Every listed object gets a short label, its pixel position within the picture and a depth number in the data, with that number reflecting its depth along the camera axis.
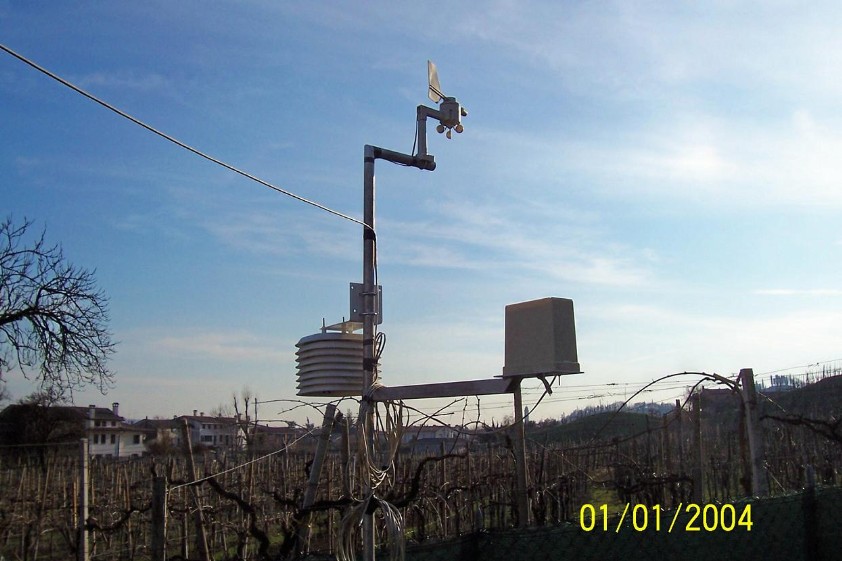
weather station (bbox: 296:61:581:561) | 3.46
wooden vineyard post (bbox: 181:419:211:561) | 6.96
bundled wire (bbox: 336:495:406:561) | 3.50
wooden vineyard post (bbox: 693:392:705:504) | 7.38
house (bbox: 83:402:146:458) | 51.47
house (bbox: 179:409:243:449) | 59.83
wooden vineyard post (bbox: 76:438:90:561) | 5.75
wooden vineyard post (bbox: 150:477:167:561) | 4.05
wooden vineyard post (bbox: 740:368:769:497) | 5.19
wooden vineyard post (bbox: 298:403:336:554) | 4.96
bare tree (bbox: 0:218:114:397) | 15.96
